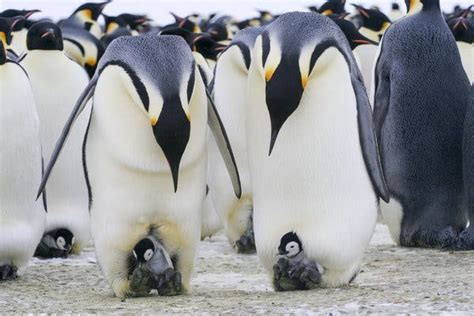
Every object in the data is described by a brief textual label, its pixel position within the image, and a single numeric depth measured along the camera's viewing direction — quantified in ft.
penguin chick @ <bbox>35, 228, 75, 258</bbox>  47.37
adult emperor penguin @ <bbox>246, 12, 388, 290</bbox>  34.78
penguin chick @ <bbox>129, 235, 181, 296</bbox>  34.55
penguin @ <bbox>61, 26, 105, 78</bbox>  70.59
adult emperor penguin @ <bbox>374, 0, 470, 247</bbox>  48.85
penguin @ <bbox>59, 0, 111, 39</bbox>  100.32
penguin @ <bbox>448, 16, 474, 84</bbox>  57.67
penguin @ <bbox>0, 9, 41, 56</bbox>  77.63
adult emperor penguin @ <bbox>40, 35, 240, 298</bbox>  33.73
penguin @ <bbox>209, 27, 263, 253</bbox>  47.93
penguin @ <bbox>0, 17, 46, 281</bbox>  40.42
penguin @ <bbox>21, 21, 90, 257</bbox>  47.93
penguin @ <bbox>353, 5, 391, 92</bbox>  82.74
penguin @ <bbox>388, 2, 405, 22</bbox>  110.05
